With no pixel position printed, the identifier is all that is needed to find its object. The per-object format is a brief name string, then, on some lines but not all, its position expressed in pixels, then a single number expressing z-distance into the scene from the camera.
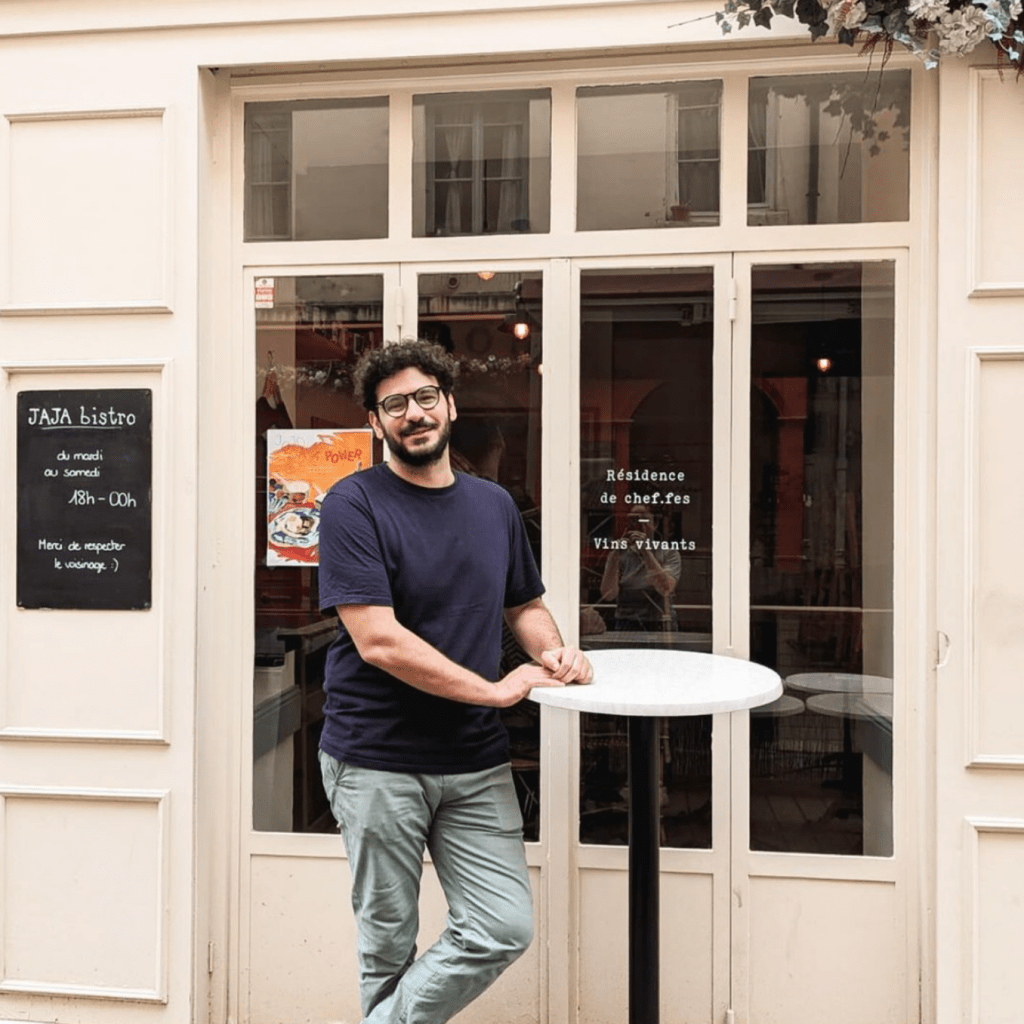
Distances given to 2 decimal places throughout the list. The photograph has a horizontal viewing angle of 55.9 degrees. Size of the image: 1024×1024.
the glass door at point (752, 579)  2.99
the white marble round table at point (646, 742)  2.20
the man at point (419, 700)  2.33
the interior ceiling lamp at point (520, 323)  3.08
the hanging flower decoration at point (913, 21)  2.49
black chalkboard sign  3.04
